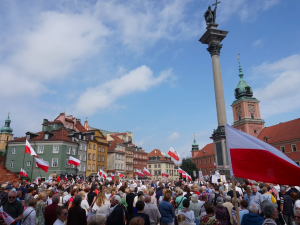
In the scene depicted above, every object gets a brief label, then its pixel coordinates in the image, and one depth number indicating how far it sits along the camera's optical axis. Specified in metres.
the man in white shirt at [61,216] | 5.56
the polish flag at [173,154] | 23.89
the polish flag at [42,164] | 18.02
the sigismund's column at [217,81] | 26.36
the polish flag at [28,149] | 19.84
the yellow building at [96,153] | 57.09
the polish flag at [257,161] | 4.73
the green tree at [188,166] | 81.81
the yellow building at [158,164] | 101.50
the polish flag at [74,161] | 23.05
